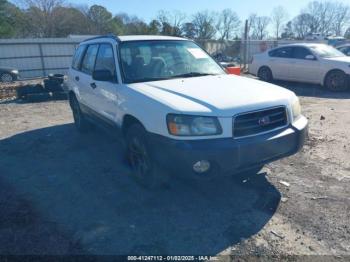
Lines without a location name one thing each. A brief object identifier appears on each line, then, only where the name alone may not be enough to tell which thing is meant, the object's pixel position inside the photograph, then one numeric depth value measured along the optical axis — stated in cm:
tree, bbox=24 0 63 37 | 4325
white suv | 315
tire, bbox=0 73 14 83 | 1709
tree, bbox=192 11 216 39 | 5106
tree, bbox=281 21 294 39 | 7312
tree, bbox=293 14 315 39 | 7525
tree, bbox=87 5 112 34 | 5253
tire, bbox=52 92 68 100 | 1101
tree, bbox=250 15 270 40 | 6678
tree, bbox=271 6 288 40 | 7710
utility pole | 1912
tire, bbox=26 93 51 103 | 1075
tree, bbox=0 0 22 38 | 3862
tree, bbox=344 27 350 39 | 6251
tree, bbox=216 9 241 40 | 6100
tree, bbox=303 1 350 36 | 7638
